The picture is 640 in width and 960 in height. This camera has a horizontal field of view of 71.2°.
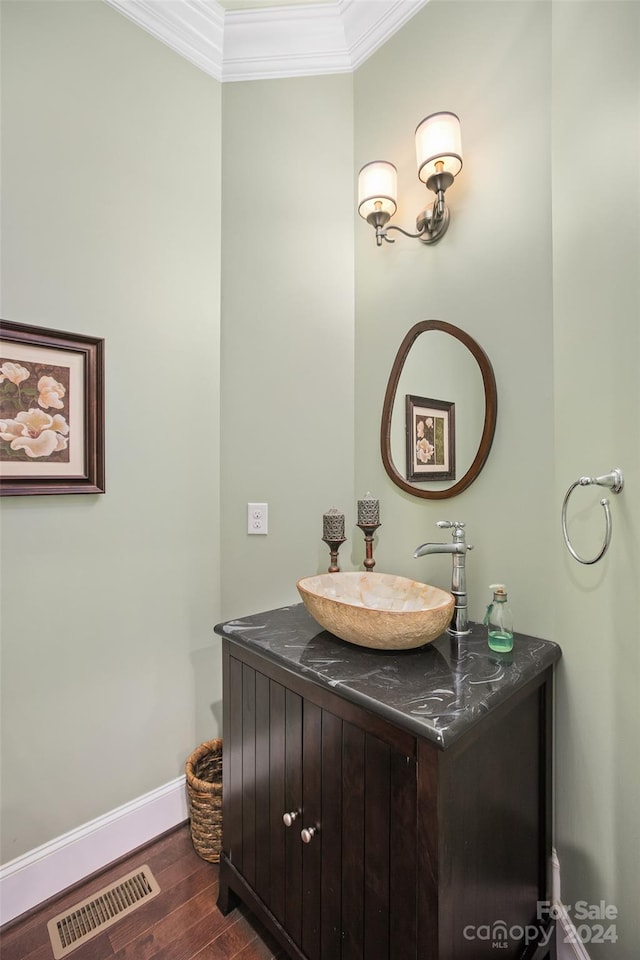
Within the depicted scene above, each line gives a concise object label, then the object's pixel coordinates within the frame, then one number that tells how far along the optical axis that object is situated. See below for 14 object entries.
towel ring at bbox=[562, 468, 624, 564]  0.98
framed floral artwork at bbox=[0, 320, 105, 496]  1.29
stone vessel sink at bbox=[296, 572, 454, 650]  1.03
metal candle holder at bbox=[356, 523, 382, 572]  1.57
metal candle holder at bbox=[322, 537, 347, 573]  1.59
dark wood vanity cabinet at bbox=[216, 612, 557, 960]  0.83
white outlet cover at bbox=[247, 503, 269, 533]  1.73
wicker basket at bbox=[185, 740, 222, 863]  1.49
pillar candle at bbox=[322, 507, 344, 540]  1.59
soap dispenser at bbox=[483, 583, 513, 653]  1.11
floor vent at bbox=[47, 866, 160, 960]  1.24
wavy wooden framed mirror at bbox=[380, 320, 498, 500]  1.35
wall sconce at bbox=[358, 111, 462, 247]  1.30
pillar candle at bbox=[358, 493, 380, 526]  1.57
